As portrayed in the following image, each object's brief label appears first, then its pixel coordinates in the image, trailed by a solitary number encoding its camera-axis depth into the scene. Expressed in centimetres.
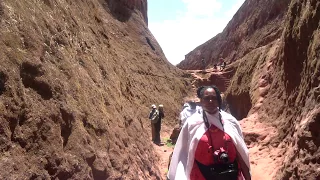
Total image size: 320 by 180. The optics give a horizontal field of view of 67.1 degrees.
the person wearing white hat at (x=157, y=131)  886
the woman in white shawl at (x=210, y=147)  200
